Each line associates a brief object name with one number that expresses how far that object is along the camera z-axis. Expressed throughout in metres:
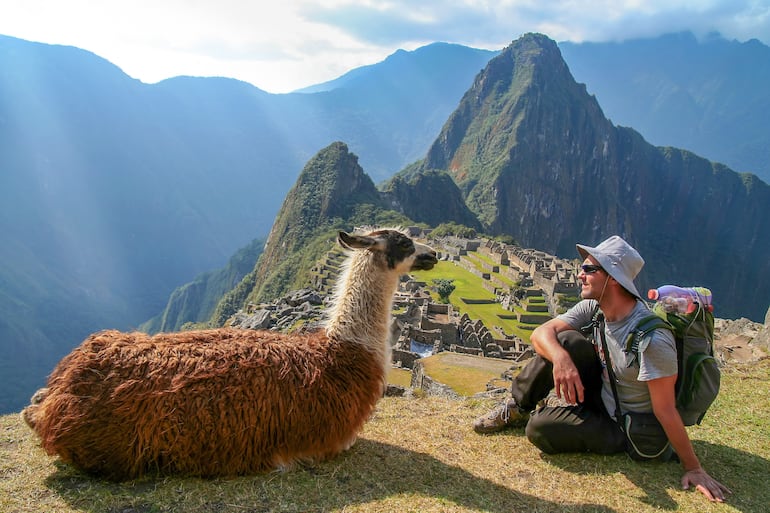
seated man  2.97
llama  2.92
